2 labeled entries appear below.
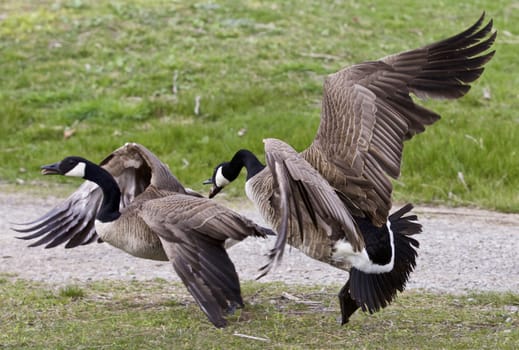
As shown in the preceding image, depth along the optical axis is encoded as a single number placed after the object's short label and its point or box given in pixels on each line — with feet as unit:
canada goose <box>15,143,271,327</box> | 32.76
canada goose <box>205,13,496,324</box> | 35.58
